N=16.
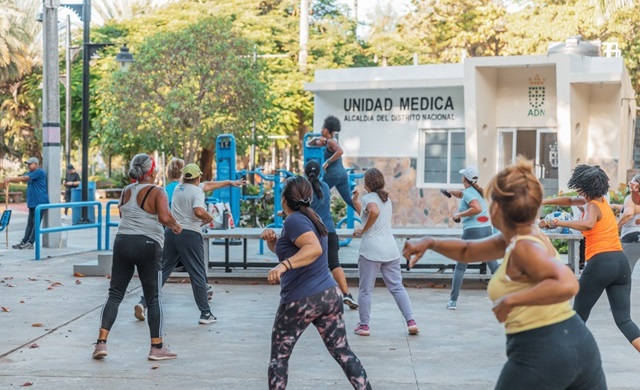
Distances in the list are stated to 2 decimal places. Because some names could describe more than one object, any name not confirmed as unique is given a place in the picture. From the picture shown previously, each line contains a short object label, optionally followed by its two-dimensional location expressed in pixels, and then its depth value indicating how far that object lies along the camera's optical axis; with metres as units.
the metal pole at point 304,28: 38.56
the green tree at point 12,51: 50.38
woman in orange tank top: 7.12
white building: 24.98
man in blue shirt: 17.77
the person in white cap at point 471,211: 10.04
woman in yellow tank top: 3.82
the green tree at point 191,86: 31.62
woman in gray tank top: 7.75
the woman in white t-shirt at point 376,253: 9.09
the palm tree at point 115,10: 68.19
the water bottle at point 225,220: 13.46
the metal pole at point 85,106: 23.47
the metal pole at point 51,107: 18.25
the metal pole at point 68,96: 31.53
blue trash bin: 23.86
